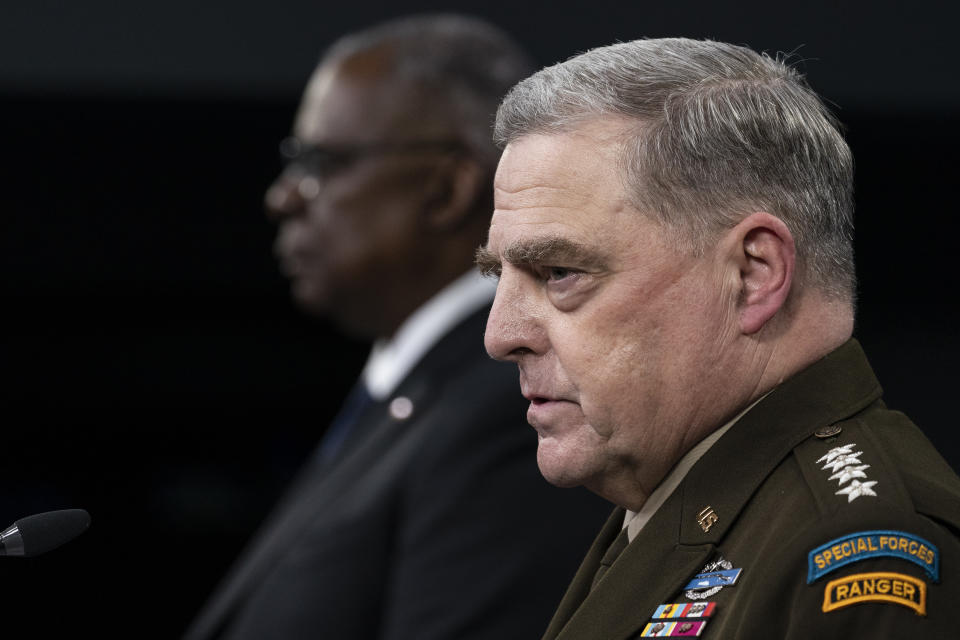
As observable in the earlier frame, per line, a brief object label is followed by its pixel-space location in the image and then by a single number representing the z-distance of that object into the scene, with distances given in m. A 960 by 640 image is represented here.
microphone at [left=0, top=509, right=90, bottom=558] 3.59
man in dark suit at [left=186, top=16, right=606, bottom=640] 4.35
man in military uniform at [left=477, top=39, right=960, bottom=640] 3.64
